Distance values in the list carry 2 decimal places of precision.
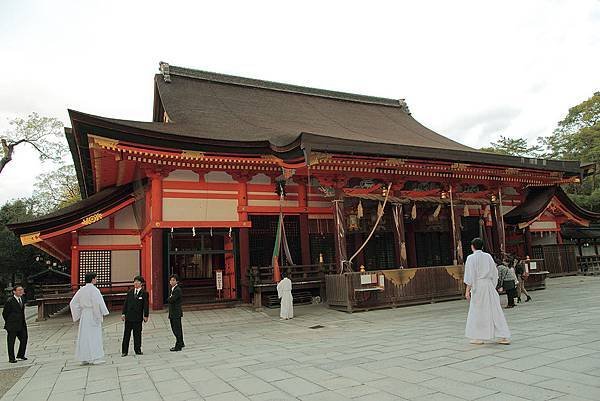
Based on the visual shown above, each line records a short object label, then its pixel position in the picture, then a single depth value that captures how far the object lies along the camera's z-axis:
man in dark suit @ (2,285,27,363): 7.34
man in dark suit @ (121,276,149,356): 7.24
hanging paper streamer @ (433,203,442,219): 14.27
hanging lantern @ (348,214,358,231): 13.54
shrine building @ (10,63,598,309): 11.55
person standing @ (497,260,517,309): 10.20
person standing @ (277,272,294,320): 10.45
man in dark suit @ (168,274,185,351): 7.37
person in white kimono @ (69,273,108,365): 6.54
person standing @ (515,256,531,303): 11.58
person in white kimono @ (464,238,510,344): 5.97
